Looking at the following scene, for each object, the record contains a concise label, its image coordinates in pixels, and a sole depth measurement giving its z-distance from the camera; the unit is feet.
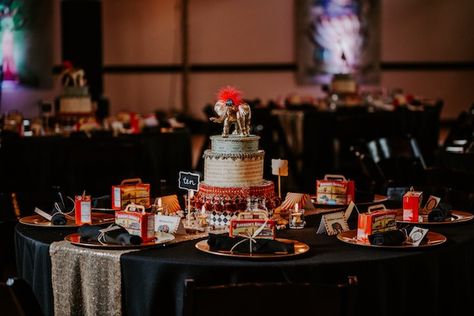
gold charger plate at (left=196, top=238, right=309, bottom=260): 10.18
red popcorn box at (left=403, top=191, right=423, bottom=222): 12.38
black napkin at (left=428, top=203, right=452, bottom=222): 12.32
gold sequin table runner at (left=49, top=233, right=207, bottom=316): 10.52
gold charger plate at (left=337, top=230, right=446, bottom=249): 10.69
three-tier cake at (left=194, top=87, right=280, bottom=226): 12.21
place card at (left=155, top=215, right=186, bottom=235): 11.58
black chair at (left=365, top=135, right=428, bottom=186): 17.26
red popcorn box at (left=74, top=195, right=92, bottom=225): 12.30
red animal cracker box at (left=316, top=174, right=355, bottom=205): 13.70
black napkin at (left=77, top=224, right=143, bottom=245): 10.75
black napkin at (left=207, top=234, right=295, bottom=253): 10.39
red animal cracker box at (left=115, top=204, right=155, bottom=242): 11.04
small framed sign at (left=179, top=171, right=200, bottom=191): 12.50
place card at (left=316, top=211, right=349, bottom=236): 11.63
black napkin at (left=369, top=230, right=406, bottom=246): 10.71
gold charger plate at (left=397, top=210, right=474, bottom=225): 12.23
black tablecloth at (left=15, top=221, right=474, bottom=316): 10.02
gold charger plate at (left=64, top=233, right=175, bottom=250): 10.69
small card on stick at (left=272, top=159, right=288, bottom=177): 13.42
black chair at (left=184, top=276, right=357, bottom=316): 8.91
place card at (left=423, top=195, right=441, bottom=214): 12.96
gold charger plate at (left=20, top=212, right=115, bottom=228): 12.09
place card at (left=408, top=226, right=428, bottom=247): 10.82
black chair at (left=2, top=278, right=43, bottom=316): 8.78
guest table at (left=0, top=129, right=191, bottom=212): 19.49
